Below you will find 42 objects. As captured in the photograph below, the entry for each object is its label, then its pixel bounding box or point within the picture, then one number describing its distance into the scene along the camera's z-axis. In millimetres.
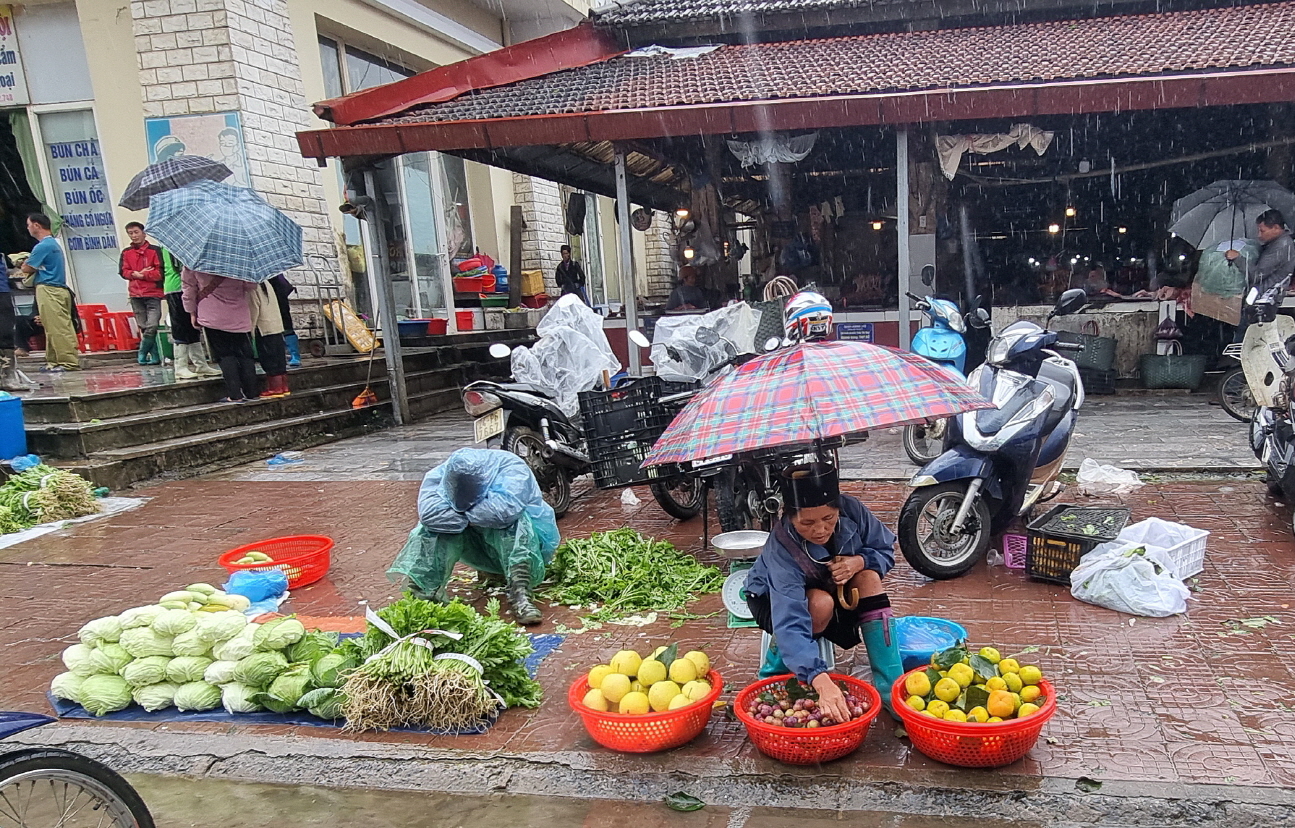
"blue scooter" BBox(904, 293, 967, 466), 7117
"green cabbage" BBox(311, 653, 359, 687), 3559
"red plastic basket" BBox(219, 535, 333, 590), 5000
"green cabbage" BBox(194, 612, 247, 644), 3754
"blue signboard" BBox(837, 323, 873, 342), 10008
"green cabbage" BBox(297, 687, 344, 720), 3475
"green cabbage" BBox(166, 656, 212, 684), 3729
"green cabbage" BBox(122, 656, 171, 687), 3693
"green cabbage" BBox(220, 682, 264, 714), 3605
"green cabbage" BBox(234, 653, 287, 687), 3619
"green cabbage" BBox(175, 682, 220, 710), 3646
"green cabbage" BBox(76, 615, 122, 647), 3797
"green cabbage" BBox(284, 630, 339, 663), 3742
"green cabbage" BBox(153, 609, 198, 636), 3762
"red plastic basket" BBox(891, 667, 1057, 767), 2688
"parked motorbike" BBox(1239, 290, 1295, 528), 5070
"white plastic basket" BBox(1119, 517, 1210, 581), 4227
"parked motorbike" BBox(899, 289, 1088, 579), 4430
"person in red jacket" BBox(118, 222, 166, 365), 10273
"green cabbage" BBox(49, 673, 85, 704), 3693
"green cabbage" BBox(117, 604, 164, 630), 3832
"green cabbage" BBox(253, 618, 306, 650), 3707
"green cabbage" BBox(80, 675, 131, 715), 3629
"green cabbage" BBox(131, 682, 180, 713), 3664
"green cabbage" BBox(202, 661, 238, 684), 3686
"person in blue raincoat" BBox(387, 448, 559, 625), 4270
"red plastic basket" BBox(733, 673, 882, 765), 2773
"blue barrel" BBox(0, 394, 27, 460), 7160
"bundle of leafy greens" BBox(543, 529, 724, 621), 4516
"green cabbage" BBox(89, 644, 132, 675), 3742
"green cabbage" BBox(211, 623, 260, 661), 3711
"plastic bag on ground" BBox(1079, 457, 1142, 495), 5984
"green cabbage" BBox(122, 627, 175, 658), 3734
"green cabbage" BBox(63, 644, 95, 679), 3744
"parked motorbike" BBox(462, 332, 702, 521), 6117
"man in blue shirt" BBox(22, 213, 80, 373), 9305
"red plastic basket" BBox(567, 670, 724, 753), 2984
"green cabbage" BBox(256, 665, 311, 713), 3537
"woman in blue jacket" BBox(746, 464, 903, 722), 2838
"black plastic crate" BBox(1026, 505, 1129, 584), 4254
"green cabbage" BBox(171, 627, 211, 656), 3736
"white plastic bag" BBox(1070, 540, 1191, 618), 3934
